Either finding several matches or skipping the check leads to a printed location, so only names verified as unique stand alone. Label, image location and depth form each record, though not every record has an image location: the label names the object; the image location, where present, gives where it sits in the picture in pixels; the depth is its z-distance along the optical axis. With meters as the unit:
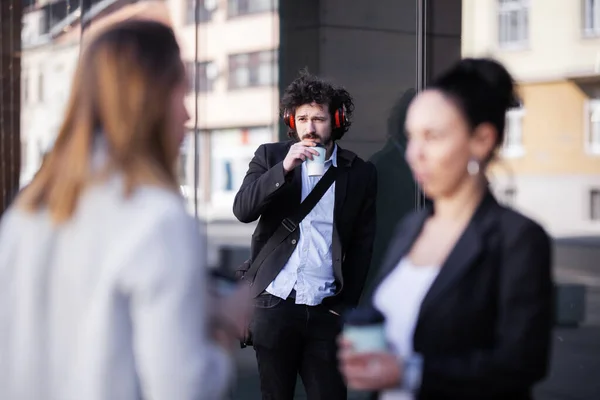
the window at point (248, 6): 6.33
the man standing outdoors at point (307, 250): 3.87
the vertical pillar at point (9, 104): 7.34
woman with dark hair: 1.92
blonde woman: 1.79
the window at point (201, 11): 6.56
